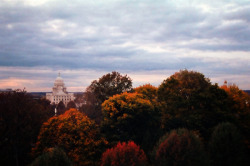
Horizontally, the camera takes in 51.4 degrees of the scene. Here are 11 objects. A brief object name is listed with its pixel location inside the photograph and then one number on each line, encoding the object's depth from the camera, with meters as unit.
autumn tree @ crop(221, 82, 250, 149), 33.88
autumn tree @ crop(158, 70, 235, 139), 32.53
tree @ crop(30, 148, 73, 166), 18.73
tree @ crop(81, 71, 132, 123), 48.66
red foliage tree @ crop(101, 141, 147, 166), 22.29
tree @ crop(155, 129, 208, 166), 21.58
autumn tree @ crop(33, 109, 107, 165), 30.09
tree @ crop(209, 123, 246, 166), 26.34
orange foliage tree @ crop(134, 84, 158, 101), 44.70
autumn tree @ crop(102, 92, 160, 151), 34.91
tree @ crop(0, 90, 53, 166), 30.09
